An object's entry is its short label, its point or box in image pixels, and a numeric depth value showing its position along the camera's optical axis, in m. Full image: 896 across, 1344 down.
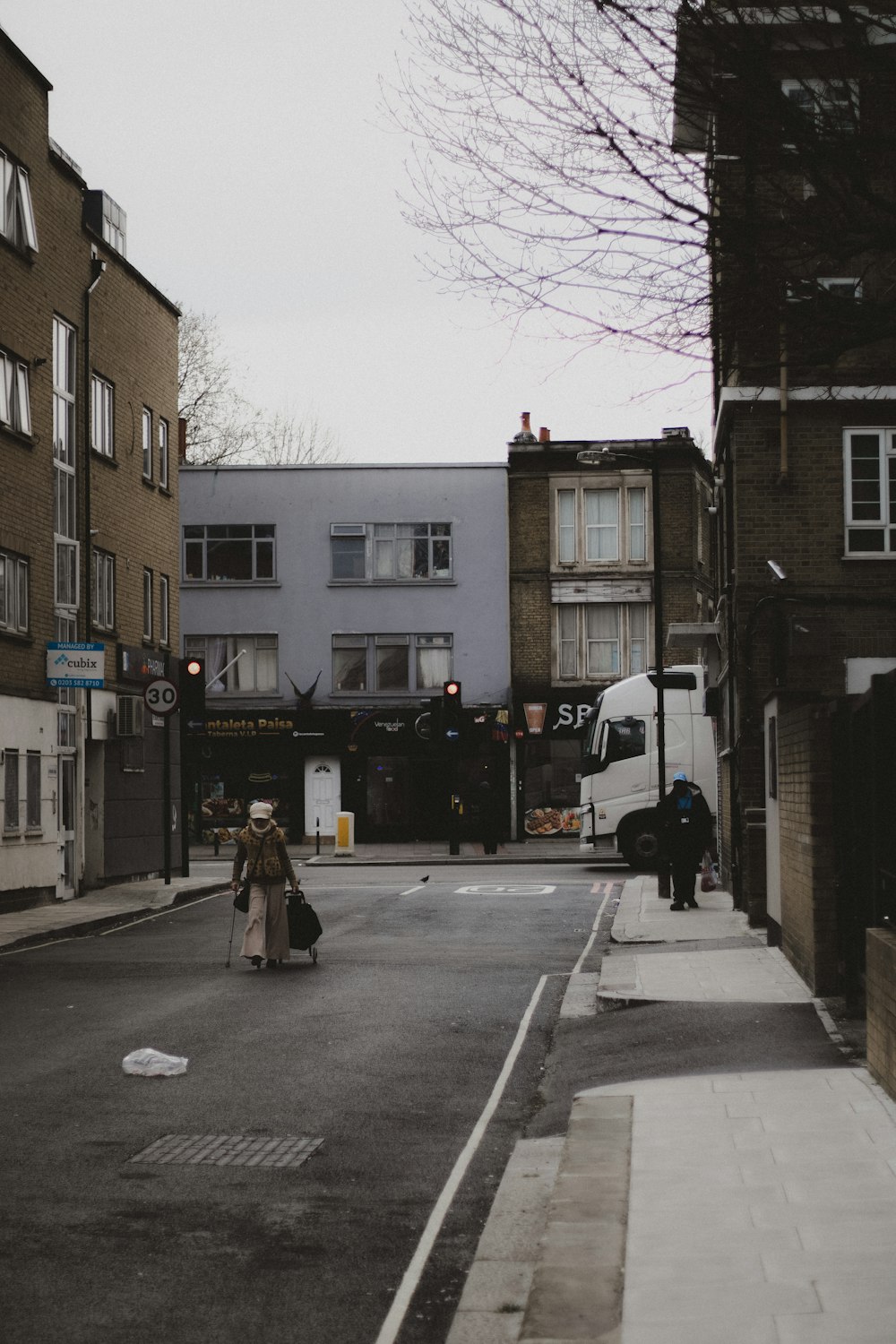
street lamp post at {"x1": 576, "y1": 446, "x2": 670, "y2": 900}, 23.69
